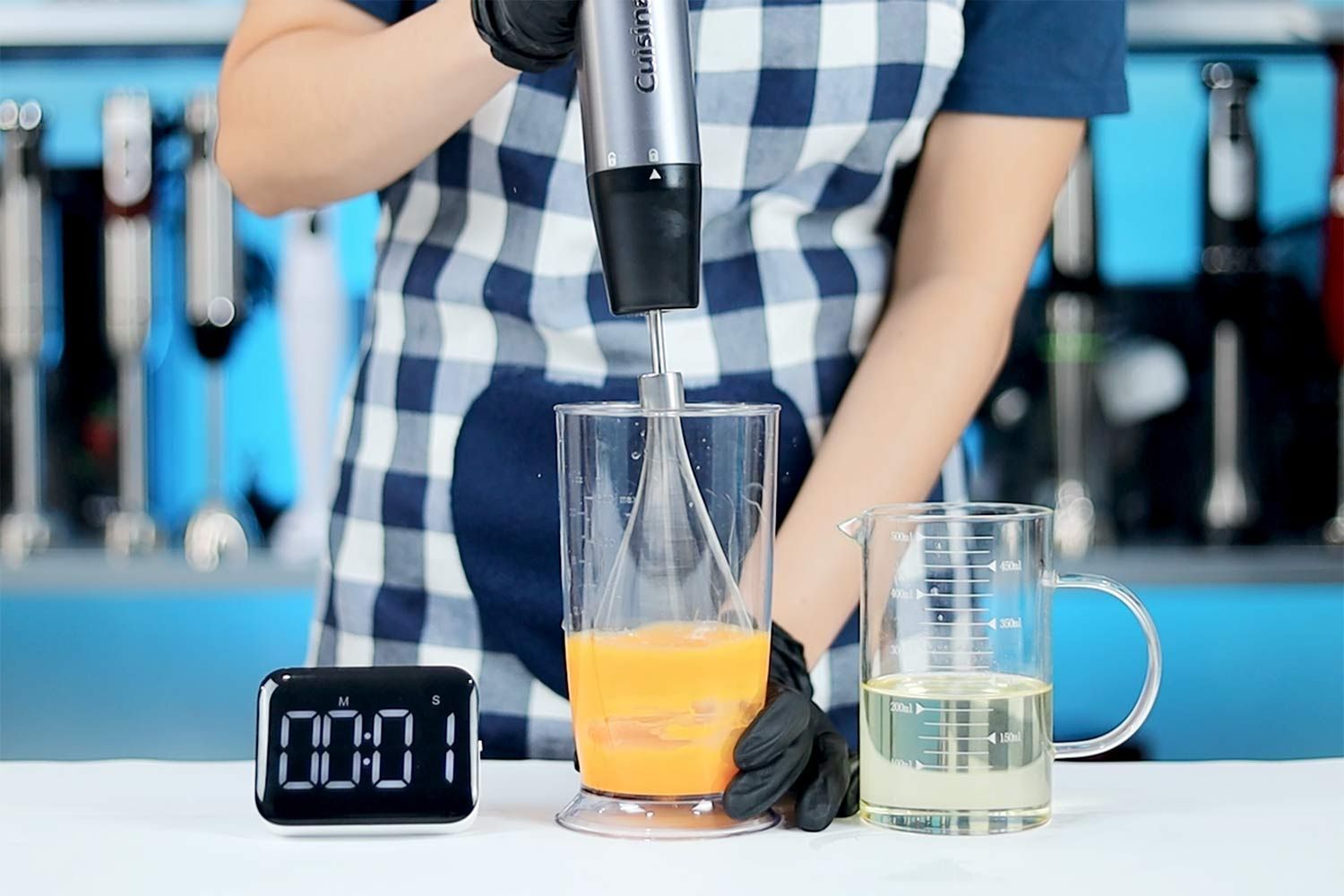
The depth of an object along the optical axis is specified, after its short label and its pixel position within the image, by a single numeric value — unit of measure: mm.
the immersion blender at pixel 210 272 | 2047
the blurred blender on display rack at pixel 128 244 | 2072
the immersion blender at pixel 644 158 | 663
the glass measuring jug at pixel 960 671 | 694
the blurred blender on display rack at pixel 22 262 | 2076
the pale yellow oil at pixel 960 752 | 691
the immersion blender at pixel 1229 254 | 2059
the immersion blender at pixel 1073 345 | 2033
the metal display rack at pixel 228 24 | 2078
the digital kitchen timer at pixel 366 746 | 713
